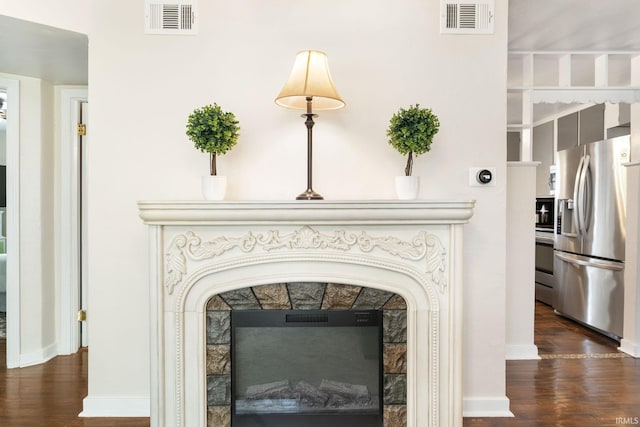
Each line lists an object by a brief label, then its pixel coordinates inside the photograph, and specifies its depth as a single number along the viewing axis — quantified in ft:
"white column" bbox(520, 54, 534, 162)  10.02
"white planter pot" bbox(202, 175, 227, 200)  6.67
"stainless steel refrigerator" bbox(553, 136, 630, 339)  11.28
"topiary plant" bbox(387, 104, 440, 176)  6.53
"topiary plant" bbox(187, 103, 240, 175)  6.42
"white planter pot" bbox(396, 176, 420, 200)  6.78
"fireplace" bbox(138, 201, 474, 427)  6.43
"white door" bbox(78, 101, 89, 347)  10.14
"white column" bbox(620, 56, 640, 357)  10.53
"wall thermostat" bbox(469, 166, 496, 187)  7.29
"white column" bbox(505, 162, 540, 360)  9.93
